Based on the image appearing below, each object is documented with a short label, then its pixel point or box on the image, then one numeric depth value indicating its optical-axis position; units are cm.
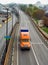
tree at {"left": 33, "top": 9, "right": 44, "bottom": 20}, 13200
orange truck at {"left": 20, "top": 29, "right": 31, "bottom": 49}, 3997
